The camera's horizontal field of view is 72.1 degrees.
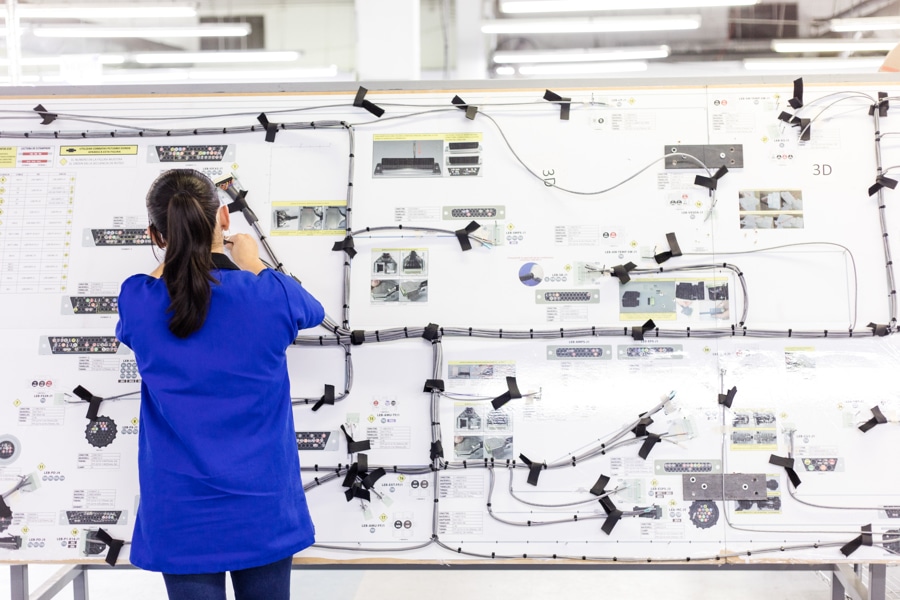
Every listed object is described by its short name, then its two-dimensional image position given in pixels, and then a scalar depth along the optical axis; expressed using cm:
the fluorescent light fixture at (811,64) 550
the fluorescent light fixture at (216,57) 558
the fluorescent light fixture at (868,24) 534
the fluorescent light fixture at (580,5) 444
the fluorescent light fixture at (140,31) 501
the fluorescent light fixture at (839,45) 546
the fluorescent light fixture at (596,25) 499
